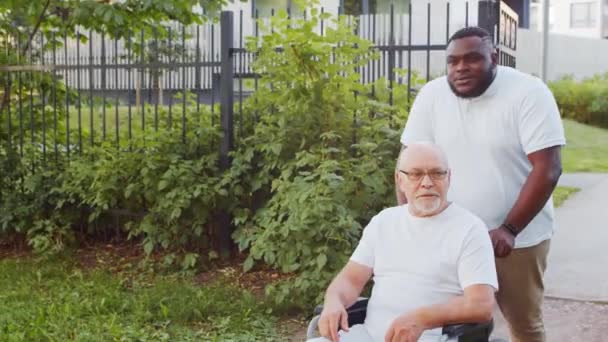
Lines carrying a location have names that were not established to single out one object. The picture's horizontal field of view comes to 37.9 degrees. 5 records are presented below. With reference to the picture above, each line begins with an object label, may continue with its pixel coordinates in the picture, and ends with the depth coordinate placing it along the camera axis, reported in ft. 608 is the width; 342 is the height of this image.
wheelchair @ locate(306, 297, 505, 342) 9.21
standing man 10.19
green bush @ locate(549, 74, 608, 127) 73.77
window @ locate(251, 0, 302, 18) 42.19
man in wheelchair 9.29
